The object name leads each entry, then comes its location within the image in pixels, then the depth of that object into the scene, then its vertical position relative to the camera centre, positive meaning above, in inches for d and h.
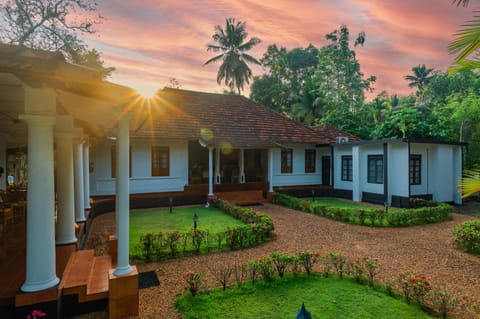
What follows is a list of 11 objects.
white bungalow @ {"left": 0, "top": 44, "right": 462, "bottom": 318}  136.2 -6.6
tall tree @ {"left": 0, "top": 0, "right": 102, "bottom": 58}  664.4 +346.0
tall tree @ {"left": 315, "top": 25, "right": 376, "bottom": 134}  1122.0 +355.8
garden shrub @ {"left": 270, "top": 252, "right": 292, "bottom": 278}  211.2 -80.8
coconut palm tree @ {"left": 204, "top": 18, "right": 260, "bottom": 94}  1186.6 +474.2
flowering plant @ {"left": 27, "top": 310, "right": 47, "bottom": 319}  116.5 -66.8
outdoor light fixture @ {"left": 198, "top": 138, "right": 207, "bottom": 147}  554.1 +32.2
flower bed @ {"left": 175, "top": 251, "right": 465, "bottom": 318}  163.0 -91.0
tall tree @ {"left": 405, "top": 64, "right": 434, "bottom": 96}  2063.0 +629.3
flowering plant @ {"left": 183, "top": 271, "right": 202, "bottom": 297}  181.2 -82.4
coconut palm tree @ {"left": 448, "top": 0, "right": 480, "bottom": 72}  108.0 +46.5
